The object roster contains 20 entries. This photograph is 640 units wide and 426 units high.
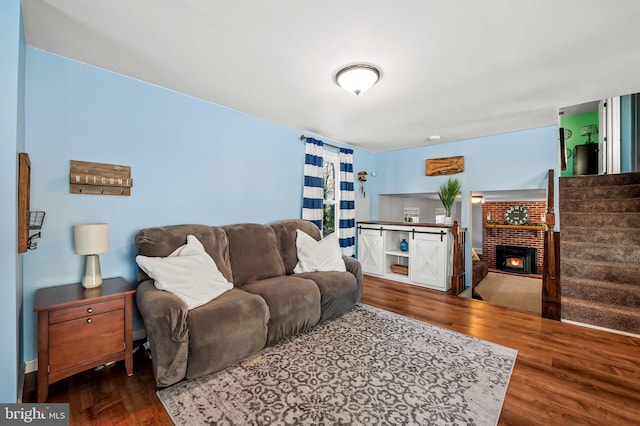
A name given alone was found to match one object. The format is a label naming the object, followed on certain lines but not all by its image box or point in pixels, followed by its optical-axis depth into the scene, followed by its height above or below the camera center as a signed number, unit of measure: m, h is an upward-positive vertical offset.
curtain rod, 3.93 +1.13
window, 4.53 +0.35
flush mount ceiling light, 2.16 +1.15
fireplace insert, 7.07 -1.23
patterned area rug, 1.56 -1.18
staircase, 2.80 -0.41
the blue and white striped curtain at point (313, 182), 3.95 +0.47
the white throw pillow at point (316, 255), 3.15 -0.51
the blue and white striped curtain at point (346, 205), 4.57 +0.14
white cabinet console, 4.04 -0.65
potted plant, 4.28 +0.34
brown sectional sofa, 1.76 -0.72
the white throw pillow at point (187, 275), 2.03 -0.50
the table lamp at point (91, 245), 1.93 -0.25
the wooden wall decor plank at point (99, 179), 2.12 +0.28
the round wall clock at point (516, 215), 7.20 -0.02
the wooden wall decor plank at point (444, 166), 4.35 +0.81
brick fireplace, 7.04 -0.53
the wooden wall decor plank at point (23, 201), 1.56 +0.06
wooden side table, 1.61 -0.77
